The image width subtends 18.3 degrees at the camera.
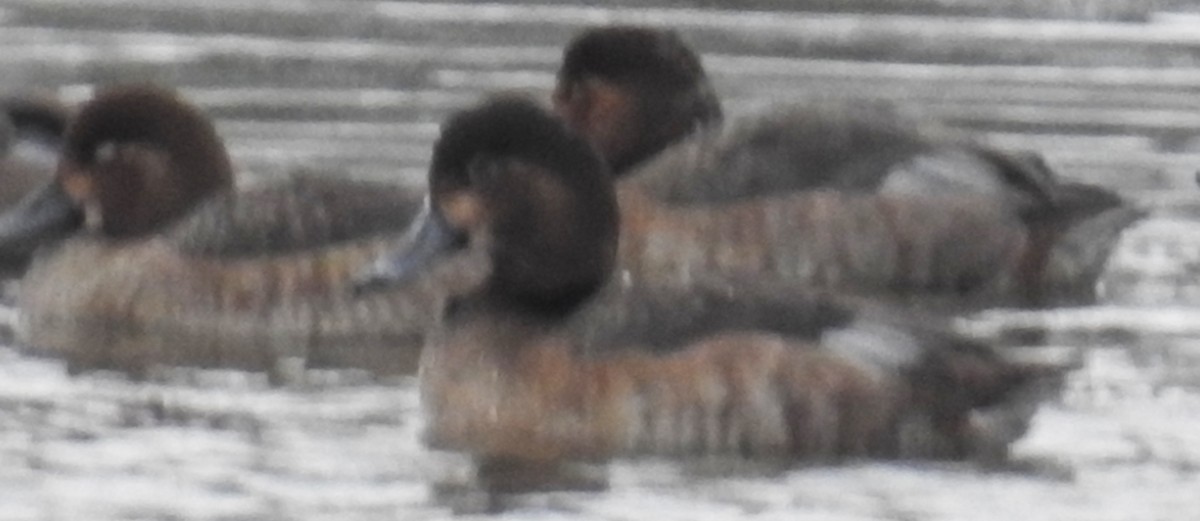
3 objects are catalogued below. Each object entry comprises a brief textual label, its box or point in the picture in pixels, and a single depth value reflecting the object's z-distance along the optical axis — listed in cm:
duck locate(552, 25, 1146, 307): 1387
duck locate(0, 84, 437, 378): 1293
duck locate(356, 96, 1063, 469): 1078
